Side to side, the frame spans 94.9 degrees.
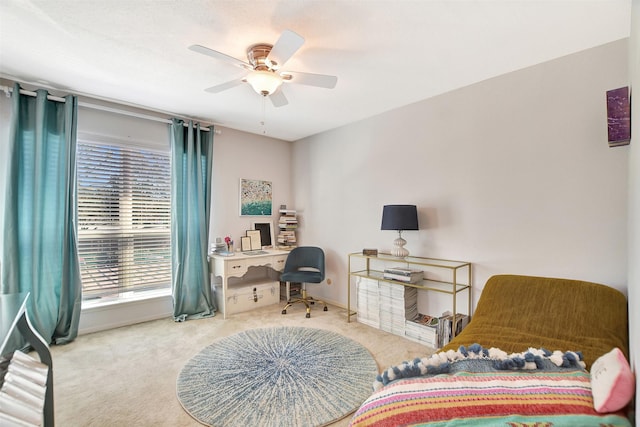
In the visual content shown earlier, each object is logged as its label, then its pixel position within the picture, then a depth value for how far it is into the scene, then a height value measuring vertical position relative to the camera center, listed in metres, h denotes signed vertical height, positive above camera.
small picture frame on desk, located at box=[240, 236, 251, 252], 4.21 -0.31
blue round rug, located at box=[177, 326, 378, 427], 1.87 -1.20
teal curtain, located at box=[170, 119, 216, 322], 3.59 +0.00
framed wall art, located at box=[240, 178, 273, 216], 4.30 +0.37
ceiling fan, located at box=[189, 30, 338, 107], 1.92 +1.05
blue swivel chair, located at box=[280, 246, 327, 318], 3.80 -0.62
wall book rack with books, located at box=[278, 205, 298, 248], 4.59 -0.10
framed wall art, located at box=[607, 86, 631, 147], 1.76 +0.62
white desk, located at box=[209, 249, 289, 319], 3.65 -0.55
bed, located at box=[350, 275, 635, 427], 1.03 -0.68
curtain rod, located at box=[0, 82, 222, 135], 2.66 +1.24
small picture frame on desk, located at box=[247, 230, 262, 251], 4.31 -0.25
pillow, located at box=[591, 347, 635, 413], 0.99 -0.59
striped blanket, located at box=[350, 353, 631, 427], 1.01 -0.69
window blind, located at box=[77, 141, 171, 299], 3.17 +0.06
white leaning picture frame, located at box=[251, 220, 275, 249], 4.45 -0.15
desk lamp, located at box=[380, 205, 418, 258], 2.94 +0.02
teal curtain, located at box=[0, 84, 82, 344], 2.63 +0.09
